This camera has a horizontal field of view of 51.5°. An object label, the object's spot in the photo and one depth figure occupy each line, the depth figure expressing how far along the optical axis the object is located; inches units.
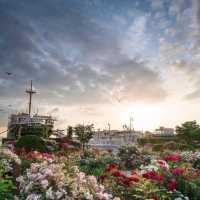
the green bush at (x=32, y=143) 564.3
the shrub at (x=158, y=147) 896.2
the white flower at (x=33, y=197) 121.8
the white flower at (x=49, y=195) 122.0
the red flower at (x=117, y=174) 203.0
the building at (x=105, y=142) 1454.1
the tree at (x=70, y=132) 1112.9
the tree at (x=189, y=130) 1240.2
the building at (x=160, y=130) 2307.3
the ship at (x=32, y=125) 1302.9
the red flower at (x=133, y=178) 188.6
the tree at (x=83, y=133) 873.5
